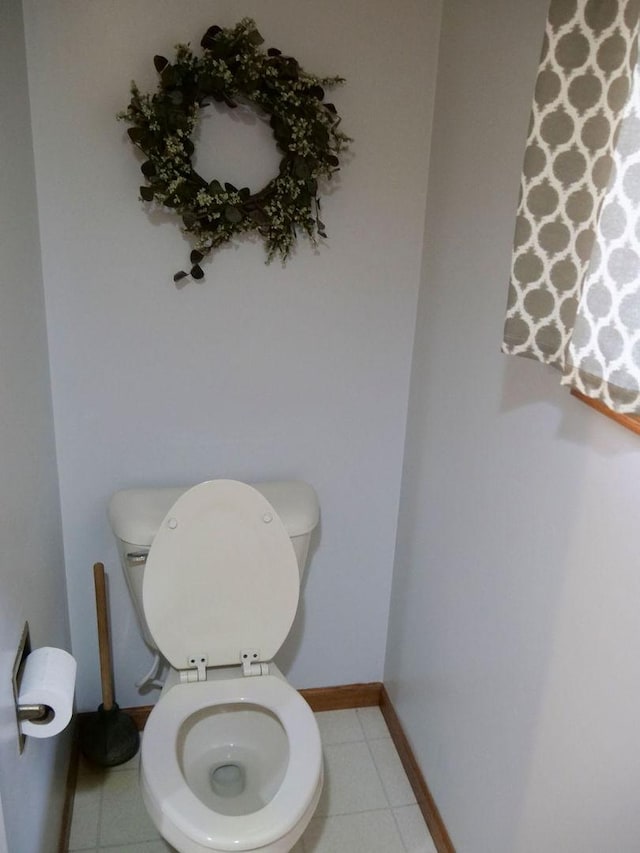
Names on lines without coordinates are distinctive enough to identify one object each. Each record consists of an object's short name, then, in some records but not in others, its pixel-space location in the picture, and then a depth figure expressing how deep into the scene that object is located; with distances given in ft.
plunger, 6.16
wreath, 4.87
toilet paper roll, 3.51
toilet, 5.26
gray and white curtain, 2.76
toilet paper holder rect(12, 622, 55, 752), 3.52
